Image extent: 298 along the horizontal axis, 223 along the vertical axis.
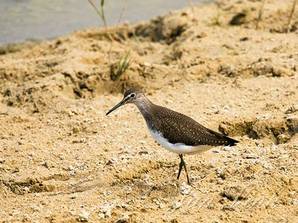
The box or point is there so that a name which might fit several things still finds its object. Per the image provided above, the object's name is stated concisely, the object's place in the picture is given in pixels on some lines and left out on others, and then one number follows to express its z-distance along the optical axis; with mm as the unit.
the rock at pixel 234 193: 12828
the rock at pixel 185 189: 13201
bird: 13320
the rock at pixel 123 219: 12236
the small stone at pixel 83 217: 12336
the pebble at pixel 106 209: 12508
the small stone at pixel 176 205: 12752
